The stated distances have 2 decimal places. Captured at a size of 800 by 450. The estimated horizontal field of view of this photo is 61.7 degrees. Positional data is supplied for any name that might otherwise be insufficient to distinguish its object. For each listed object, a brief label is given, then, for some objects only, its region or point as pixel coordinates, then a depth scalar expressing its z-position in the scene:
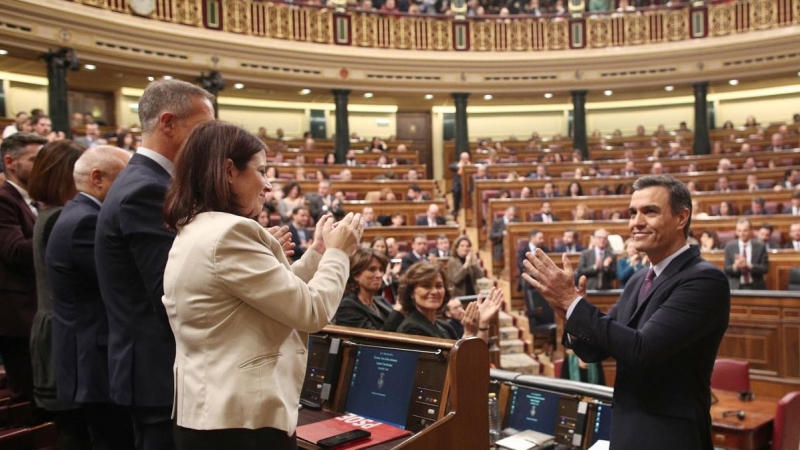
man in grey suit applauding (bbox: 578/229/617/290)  6.13
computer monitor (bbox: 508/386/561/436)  2.46
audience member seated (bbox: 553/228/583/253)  6.97
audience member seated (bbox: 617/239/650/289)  5.77
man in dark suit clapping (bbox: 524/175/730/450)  1.47
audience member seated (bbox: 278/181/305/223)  6.98
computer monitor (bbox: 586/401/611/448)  2.31
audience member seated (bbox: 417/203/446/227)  7.89
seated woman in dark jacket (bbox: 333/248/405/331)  2.88
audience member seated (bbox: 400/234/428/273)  5.93
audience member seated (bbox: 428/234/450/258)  6.82
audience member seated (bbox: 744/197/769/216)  7.48
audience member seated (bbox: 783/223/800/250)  6.20
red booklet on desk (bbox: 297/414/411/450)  1.57
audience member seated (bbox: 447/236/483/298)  5.98
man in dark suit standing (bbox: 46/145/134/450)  1.62
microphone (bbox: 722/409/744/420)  3.34
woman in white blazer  1.14
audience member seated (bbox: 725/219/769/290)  5.71
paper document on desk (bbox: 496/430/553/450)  2.19
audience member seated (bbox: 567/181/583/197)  8.84
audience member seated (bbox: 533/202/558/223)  8.05
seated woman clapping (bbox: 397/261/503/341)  2.59
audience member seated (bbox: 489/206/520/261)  7.71
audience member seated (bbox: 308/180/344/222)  7.28
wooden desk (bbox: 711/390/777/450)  3.17
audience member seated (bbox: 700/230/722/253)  6.47
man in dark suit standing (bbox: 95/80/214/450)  1.37
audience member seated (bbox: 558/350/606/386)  3.86
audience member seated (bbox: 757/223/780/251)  6.29
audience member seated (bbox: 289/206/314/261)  5.97
